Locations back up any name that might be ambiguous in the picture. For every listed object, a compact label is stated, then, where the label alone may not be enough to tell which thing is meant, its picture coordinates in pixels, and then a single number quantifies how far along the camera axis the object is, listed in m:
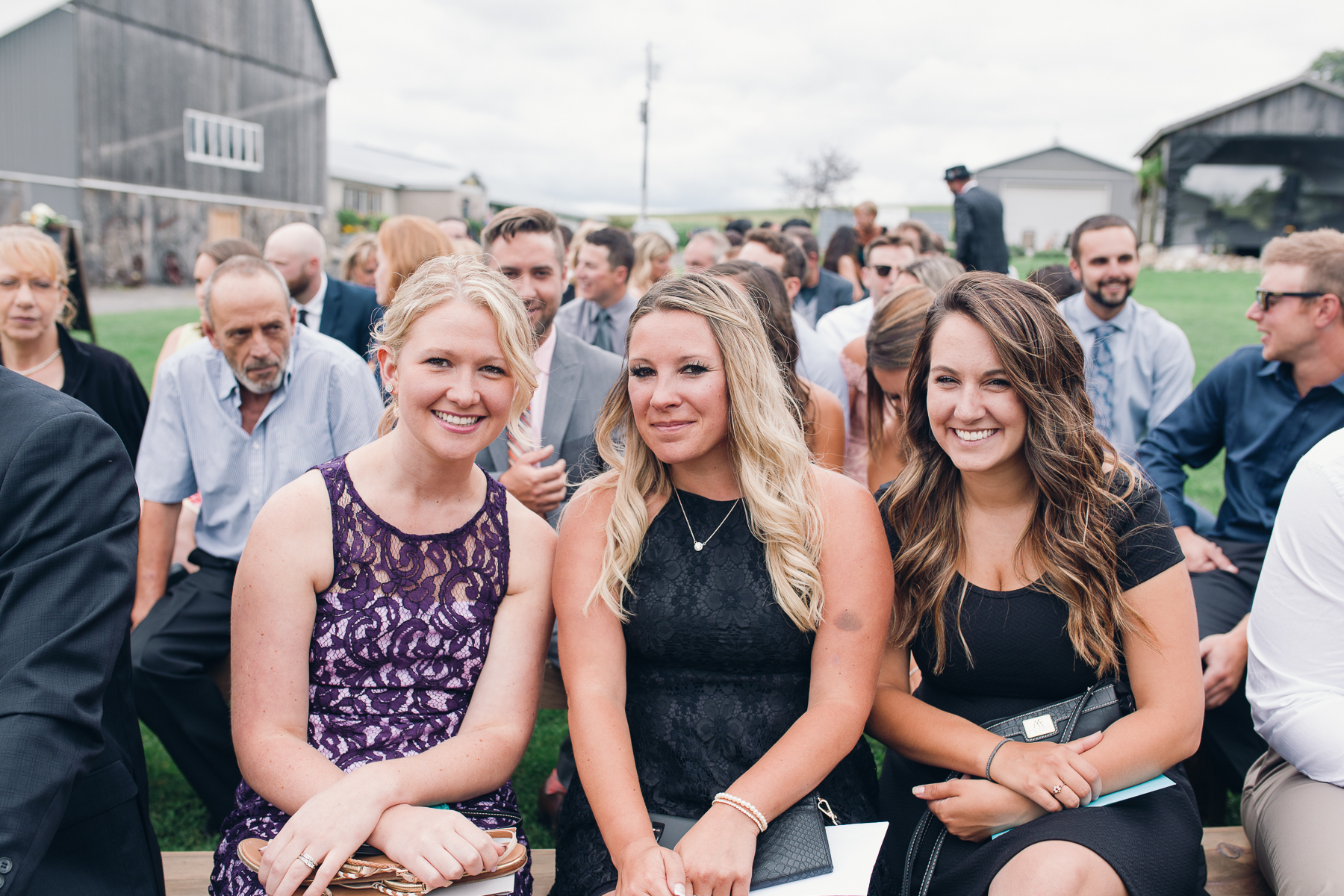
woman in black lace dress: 2.14
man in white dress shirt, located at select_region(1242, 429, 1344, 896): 2.09
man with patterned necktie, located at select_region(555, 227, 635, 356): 6.25
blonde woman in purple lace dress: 1.97
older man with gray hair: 3.31
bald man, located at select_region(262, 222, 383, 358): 5.67
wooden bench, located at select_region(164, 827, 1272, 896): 2.36
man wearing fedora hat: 7.82
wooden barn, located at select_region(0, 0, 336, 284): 23.86
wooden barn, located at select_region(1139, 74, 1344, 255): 34.72
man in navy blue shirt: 3.34
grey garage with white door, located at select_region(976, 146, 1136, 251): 51.62
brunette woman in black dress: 2.04
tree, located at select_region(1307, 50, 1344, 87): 80.31
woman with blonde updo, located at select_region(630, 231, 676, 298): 8.36
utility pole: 33.59
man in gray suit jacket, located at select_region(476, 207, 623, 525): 3.15
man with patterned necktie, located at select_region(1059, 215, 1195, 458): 4.91
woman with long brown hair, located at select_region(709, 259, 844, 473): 3.44
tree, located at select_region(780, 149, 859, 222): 50.62
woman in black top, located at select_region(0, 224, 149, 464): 3.97
